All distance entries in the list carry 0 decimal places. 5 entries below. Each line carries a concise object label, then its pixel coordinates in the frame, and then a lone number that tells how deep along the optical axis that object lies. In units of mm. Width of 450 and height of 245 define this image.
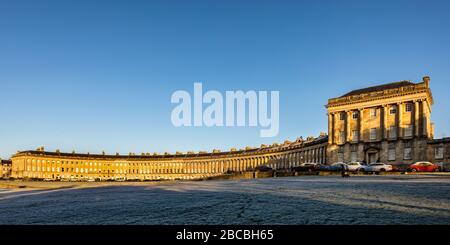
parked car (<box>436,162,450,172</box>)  44916
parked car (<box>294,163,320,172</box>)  38656
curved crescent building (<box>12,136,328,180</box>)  109312
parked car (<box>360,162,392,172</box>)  37562
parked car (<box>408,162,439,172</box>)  38031
